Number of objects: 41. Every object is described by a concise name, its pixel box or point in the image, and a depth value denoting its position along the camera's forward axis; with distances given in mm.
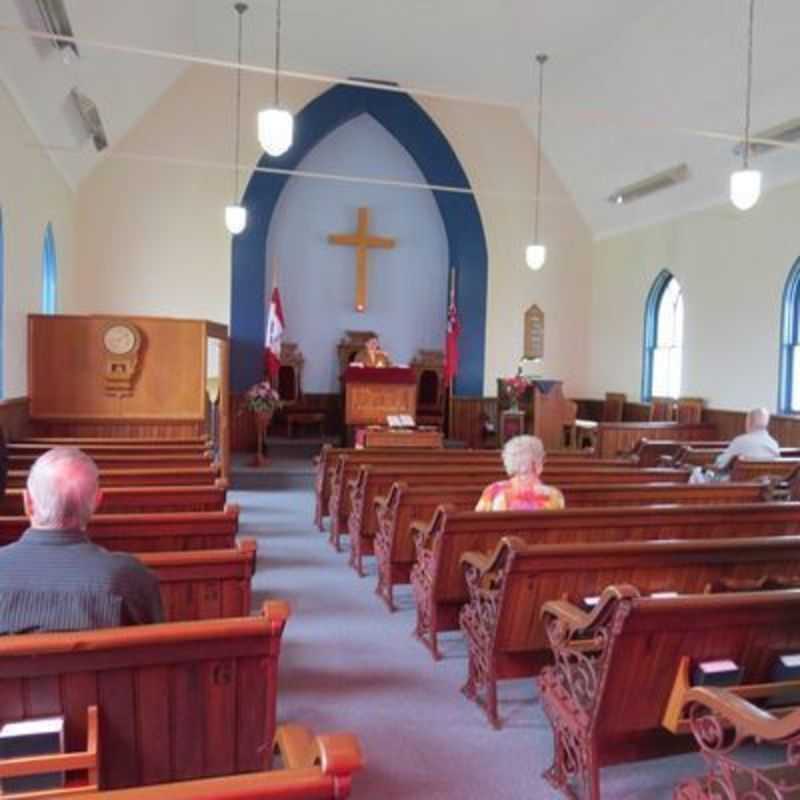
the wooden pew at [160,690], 1503
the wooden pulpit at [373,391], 8594
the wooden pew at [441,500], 3848
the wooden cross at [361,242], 10648
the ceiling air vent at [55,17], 4555
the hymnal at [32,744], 1445
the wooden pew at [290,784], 964
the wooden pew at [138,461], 4398
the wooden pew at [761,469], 5250
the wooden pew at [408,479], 4543
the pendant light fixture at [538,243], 7863
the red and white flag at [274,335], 9484
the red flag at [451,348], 10445
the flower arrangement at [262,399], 8312
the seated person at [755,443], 5426
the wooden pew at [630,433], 8547
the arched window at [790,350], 7910
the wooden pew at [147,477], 3900
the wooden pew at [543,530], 3088
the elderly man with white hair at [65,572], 1636
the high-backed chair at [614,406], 10812
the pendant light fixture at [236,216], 7637
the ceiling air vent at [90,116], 6441
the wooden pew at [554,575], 2521
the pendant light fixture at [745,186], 4836
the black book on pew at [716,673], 2027
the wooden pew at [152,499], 3438
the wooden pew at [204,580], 2322
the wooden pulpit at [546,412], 9844
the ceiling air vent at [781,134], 6918
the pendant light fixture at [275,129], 4516
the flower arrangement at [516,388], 9914
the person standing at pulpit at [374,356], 9125
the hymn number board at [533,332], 11195
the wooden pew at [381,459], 5352
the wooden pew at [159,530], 2809
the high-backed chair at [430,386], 10742
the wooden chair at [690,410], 9062
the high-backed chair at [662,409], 9562
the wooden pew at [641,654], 1931
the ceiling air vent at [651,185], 8805
